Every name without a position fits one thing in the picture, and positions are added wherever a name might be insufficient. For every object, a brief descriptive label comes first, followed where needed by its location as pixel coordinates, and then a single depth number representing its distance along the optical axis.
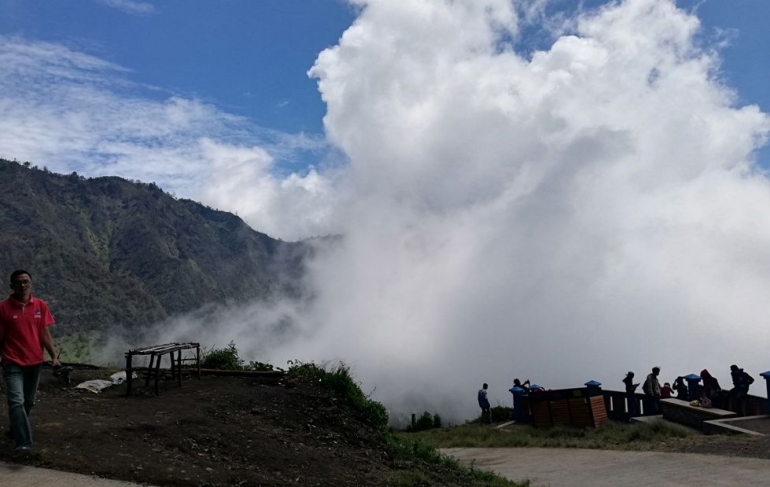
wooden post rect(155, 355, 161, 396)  11.80
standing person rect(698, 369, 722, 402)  21.94
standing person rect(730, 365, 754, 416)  20.58
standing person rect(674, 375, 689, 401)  24.83
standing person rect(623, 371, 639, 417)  23.97
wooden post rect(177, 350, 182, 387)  12.82
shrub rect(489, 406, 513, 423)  27.17
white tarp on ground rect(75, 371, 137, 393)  12.32
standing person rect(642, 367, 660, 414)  22.98
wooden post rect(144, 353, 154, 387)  12.41
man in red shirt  7.11
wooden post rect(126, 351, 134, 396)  11.81
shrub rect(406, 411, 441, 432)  29.77
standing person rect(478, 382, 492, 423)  26.64
